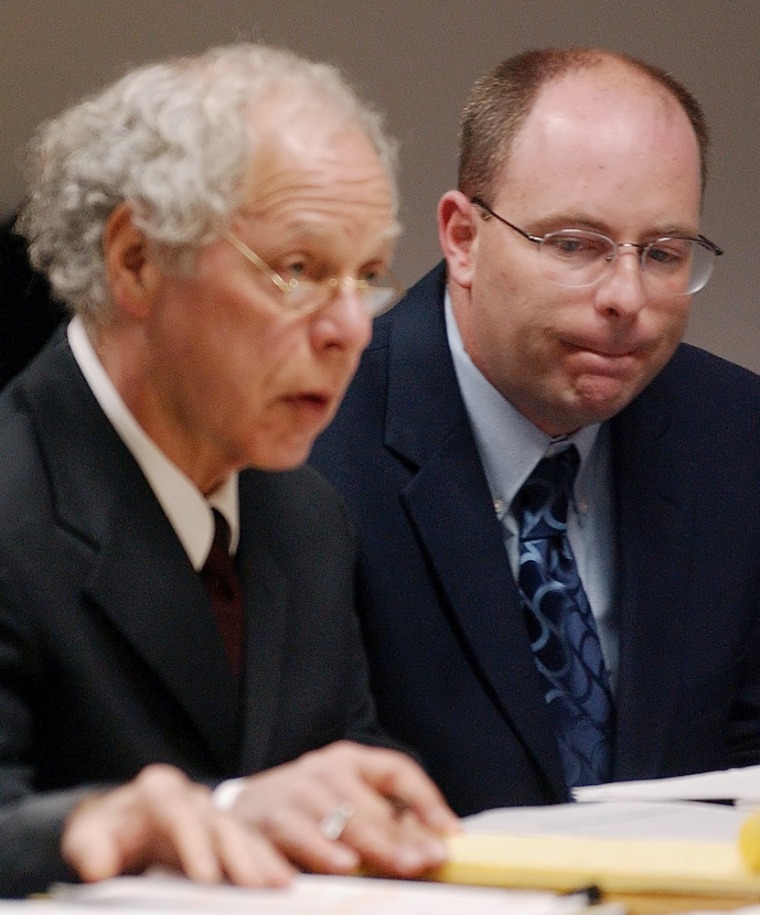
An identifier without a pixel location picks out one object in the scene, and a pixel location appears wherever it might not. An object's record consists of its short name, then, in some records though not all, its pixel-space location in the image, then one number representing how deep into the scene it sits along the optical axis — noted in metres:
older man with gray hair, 3.40
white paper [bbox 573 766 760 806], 3.42
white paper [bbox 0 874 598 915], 2.89
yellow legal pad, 3.17
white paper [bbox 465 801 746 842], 3.33
